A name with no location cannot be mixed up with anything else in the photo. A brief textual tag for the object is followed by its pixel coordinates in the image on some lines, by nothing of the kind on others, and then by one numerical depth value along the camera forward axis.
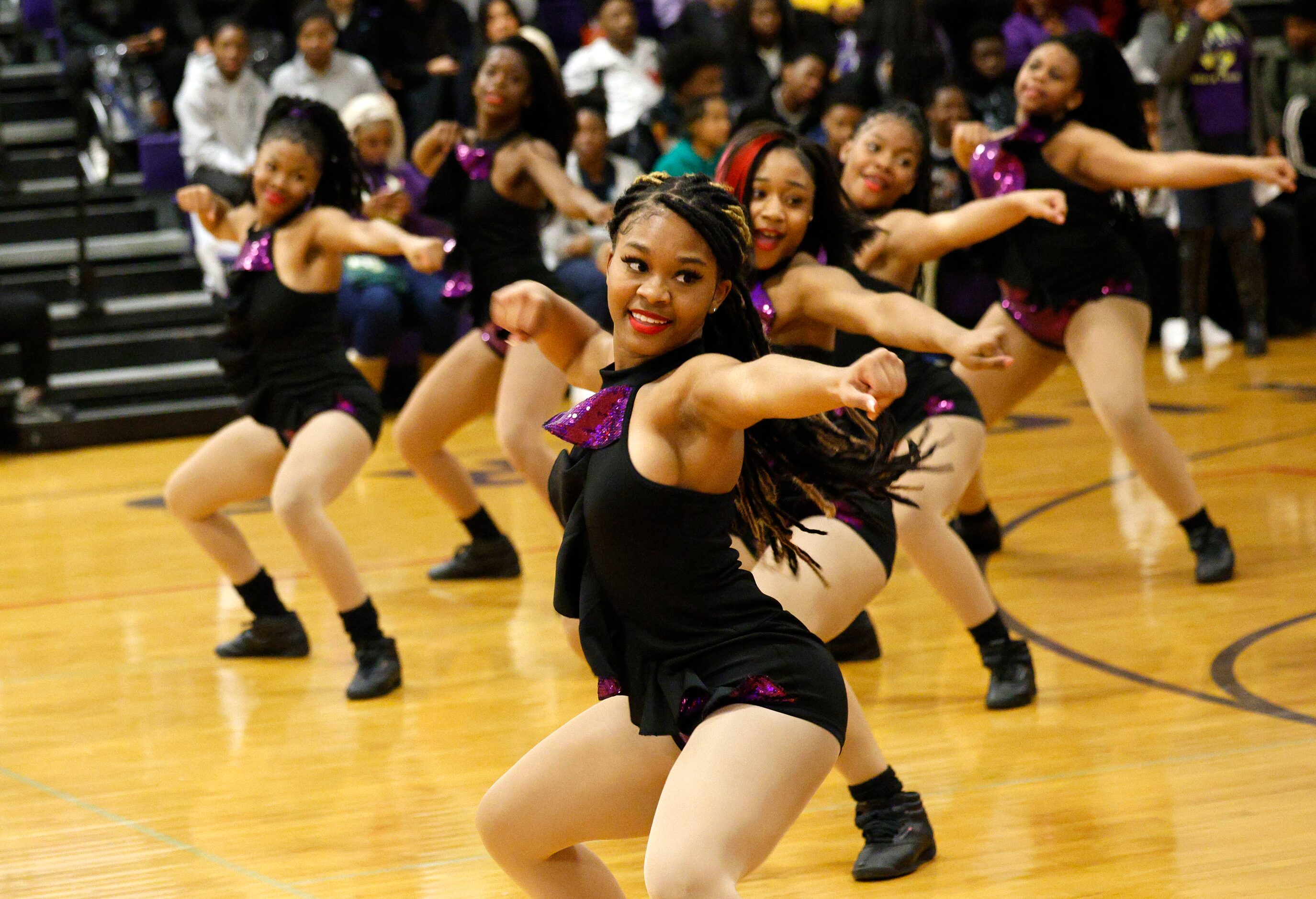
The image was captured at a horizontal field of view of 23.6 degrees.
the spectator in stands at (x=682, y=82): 18.18
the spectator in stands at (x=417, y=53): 19.83
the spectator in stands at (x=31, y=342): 16.65
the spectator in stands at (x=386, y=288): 15.94
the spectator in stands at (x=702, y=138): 16.59
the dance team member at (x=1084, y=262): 9.73
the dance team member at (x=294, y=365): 8.82
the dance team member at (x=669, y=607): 4.50
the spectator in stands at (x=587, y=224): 17.89
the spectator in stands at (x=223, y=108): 18.73
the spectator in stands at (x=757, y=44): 20.73
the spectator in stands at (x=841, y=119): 16.65
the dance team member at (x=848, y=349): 6.37
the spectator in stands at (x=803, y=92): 18.84
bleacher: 18.01
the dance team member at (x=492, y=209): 10.56
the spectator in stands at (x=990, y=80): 20.05
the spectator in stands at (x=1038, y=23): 21.24
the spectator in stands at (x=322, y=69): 18.66
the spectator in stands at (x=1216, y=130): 18.47
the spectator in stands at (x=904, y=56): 19.85
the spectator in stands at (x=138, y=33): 20.32
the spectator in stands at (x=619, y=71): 20.40
